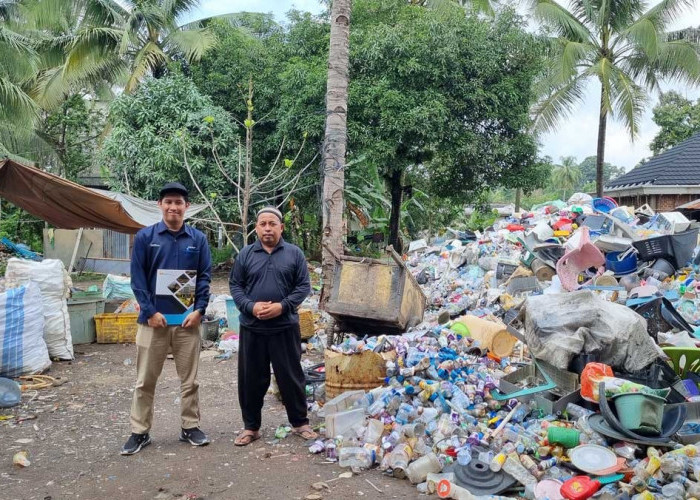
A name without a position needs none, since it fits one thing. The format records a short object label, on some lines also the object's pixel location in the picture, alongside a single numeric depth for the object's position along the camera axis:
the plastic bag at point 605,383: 3.86
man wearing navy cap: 4.08
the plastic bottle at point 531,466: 3.66
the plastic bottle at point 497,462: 3.67
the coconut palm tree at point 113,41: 17.23
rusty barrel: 4.93
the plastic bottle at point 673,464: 3.44
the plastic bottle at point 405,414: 4.39
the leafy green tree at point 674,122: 24.44
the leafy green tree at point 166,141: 14.27
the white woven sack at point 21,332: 5.99
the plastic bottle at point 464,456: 3.79
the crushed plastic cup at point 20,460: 4.02
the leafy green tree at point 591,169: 74.50
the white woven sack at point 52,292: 6.76
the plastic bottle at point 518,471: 3.60
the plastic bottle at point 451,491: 3.50
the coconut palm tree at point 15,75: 13.80
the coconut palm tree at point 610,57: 16.78
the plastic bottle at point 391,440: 4.10
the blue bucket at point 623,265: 8.45
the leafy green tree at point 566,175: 56.42
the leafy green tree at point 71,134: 20.41
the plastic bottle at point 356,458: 4.02
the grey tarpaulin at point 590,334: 4.47
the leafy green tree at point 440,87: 13.52
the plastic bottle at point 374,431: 4.22
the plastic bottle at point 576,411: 4.12
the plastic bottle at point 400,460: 3.89
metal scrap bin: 6.16
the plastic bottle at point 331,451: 4.17
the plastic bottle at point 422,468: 3.80
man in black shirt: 4.18
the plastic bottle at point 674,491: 3.29
